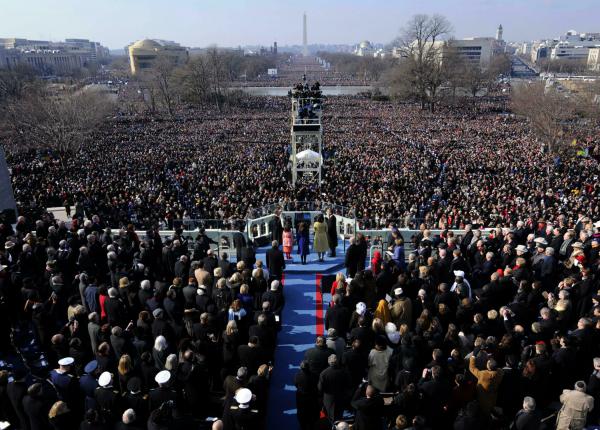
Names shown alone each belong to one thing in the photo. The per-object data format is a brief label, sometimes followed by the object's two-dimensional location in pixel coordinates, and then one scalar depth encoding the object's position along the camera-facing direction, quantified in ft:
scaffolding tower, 61.11
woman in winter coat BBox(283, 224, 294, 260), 33.68
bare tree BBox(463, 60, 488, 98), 208.30
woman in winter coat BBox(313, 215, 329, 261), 33.32
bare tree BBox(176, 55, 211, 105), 206.28
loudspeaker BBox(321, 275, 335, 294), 29.43
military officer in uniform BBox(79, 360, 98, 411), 16.66
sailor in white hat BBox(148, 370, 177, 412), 15.93
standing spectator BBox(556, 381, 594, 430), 15.88
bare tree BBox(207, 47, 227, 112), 207.82
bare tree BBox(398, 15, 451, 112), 192.03
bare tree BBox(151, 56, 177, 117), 190.53
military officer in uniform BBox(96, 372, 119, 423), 15.78
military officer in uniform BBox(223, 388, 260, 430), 15.31
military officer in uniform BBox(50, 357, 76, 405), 16.99
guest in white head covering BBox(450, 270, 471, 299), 22.79
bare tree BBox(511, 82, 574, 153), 106.32
